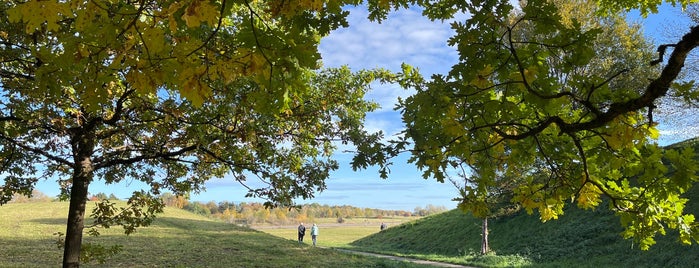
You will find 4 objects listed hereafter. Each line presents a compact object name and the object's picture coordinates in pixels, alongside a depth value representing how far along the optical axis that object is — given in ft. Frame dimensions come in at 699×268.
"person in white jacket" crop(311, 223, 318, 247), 91.54
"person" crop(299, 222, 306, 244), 94.39
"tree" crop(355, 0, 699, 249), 10.91
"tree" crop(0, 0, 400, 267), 6.27
